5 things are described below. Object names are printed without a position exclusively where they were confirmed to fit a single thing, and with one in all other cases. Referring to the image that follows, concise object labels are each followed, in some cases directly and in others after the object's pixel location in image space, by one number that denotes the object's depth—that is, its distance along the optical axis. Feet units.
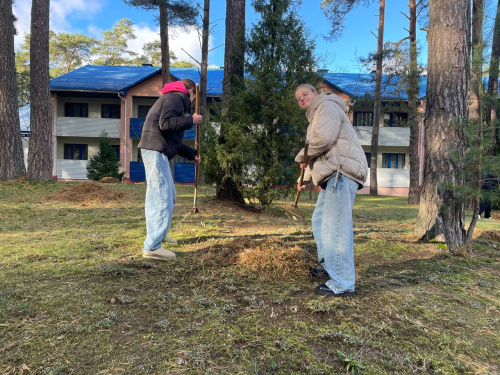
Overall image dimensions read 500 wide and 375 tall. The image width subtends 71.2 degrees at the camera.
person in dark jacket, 11.76
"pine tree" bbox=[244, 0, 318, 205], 22.33
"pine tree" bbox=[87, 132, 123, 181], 63.52
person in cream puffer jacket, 9.20
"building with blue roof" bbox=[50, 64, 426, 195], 78.84
